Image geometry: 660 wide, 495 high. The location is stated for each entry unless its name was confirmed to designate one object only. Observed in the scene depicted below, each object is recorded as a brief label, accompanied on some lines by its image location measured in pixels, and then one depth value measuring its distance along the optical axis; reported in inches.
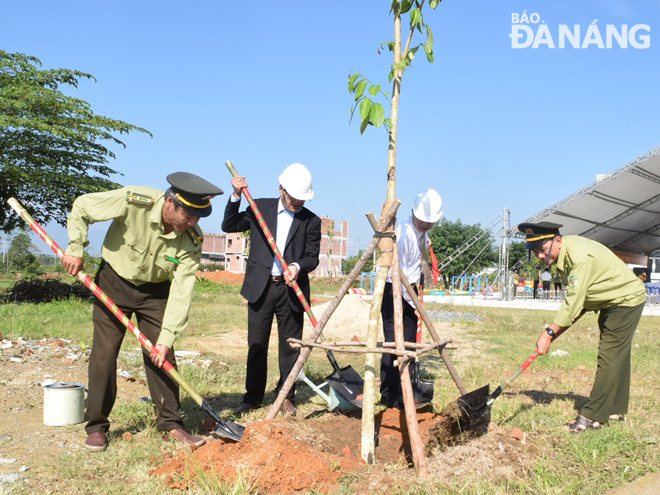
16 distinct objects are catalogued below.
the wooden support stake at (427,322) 163.2
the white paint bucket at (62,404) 162.4
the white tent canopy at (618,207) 824.9
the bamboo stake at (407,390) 131.7
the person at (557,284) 1048.6
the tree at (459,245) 1863.9
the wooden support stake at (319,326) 149.3
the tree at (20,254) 1331.2
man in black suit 183.5
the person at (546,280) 988.3
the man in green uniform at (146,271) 141.6
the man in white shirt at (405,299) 189.6
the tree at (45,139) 490.0
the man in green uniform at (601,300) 173.8
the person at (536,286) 970.7
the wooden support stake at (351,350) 137.8
